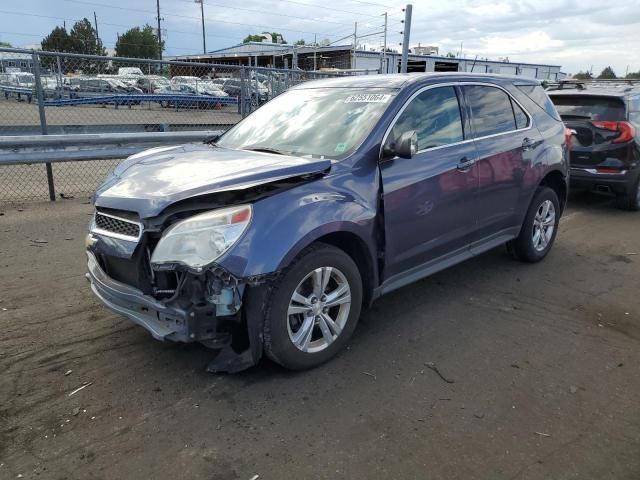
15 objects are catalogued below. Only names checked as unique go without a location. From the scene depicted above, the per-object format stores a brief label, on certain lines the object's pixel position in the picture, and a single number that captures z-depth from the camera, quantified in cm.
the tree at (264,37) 8987
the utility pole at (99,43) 5497
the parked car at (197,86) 1122
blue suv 297
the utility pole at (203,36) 7450
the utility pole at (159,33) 6650
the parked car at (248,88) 1117
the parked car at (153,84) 1077
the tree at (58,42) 6135
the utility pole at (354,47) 3512
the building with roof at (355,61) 3972
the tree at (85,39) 5656
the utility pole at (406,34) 1115
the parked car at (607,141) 775
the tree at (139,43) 6638
